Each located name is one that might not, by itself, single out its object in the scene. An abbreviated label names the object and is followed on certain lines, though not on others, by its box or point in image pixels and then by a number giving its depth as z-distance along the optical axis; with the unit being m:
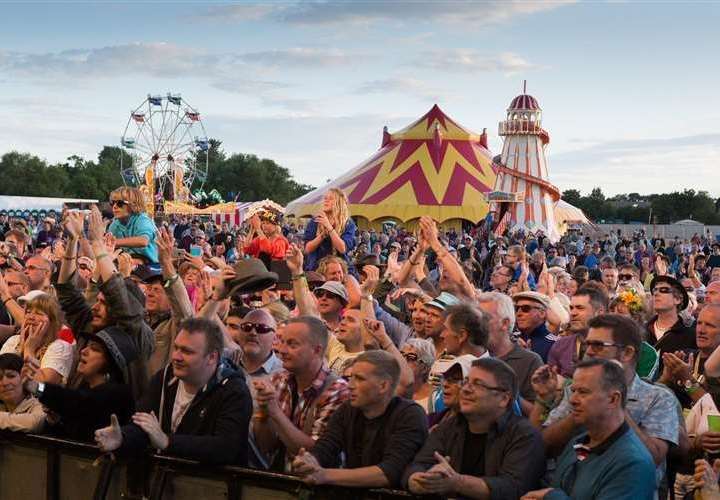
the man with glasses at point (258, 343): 5.92
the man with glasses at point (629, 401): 4.61
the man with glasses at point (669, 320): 7.44
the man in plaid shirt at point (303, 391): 5.11
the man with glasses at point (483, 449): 4.21
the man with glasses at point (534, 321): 7.27
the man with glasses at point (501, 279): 11.67
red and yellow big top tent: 47.19
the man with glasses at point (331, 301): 7.25
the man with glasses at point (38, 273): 9.15
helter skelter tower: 48.97
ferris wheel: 63.88
